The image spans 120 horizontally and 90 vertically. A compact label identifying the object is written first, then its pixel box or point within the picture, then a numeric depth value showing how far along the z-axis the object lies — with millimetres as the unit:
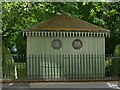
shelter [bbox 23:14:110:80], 20438
